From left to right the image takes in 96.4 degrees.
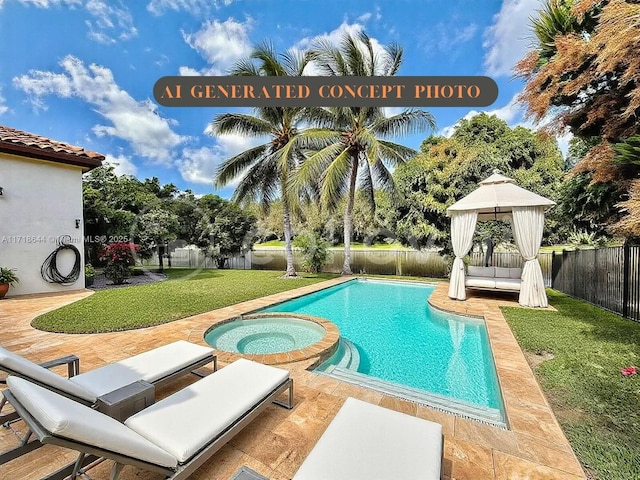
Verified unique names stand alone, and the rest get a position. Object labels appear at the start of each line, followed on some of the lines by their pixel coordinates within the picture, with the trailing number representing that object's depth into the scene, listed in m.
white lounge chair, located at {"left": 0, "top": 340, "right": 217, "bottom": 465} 2.16
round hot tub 4.84
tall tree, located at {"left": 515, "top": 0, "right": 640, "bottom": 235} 5.14
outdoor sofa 8.87
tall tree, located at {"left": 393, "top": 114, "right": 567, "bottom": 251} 15.32
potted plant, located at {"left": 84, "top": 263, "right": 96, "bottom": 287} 11.56
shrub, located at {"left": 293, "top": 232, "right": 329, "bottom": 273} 16.08
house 9.25
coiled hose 9.93
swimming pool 4.30
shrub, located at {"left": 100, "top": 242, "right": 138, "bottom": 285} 11.98
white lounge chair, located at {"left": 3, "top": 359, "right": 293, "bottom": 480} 1.58
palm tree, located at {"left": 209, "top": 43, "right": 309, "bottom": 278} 12.21
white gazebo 8.02
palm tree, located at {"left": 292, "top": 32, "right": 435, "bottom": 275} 12.37
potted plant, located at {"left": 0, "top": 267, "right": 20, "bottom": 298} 8.84
